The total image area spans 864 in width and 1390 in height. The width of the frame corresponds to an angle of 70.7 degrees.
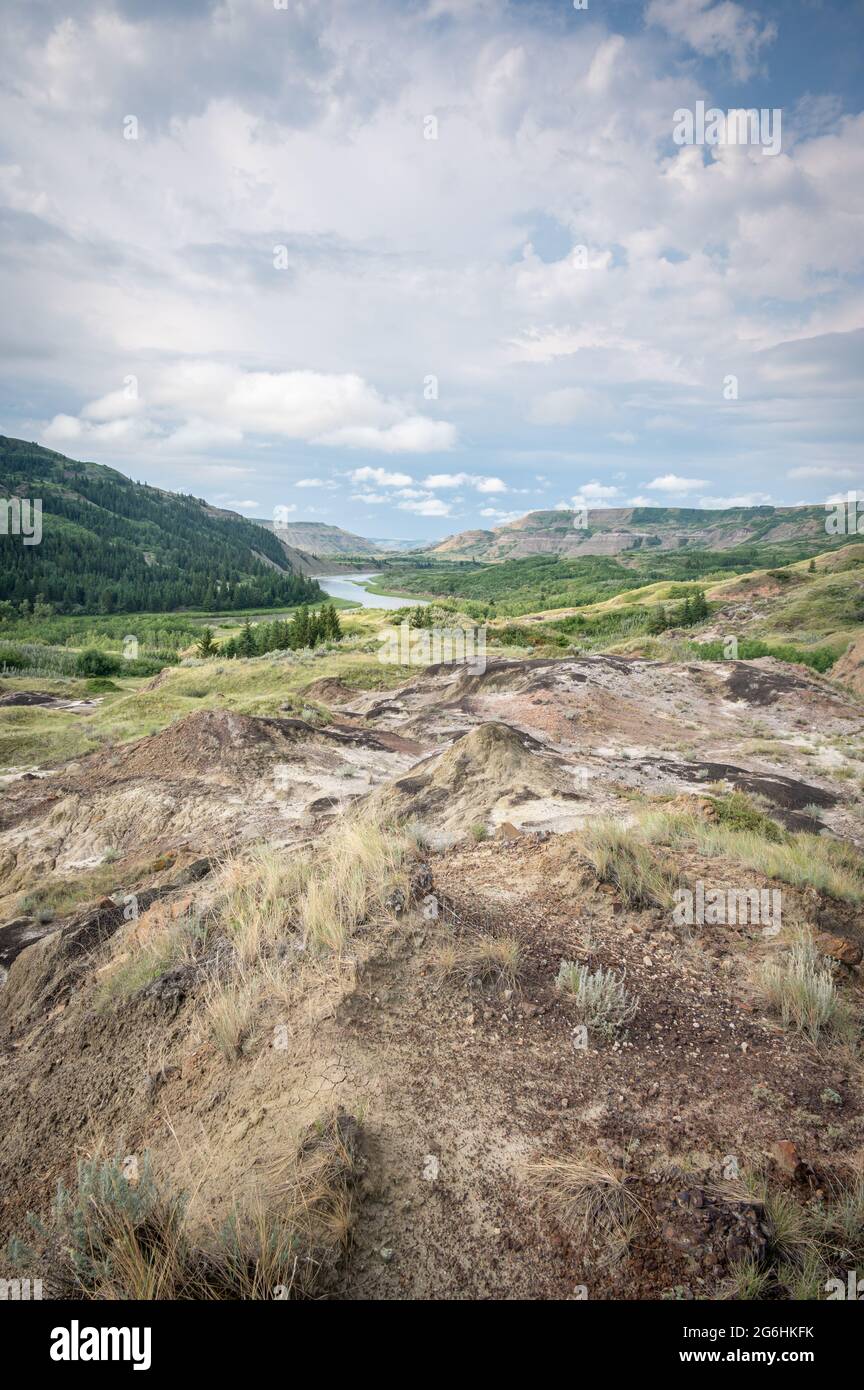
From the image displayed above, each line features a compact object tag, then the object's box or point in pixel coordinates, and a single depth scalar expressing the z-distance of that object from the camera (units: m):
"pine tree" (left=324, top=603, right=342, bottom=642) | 54.62
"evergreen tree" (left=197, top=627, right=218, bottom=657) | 51.77
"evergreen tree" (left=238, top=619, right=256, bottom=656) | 52.56
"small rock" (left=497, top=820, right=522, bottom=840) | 8.45
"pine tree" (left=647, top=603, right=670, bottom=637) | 51.78
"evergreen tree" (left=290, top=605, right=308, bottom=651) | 53.41
